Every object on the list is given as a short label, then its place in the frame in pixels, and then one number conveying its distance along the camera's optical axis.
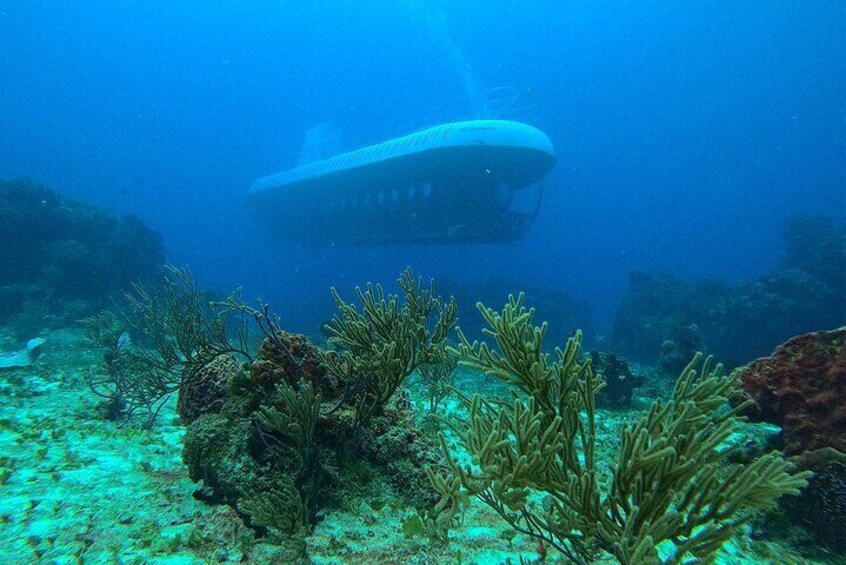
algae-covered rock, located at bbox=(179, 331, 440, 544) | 3.14
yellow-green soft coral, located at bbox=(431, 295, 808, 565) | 1.96
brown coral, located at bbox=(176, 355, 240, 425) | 4.41
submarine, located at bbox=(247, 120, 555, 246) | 17.00
